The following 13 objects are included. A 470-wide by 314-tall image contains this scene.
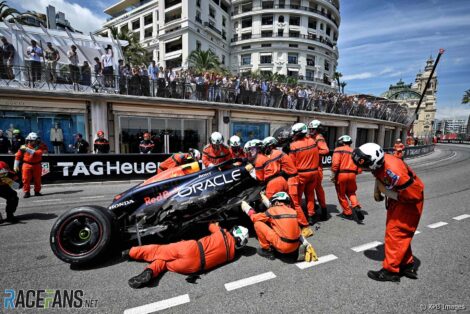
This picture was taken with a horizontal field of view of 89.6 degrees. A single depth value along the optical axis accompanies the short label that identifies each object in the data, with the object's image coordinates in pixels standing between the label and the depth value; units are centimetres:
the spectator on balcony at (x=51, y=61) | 1042
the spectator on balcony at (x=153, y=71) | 1233
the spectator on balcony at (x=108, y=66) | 1130
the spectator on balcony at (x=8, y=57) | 992
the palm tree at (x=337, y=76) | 5598
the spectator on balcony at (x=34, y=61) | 1021
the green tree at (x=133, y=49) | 2813
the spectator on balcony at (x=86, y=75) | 1096
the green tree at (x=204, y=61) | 3042
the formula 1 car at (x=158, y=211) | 286
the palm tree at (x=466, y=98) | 5606
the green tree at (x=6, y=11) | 2115
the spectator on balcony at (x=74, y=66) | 1070
